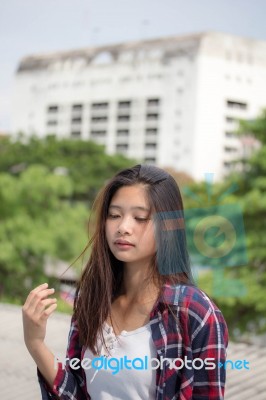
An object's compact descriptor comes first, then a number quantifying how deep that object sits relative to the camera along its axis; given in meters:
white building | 48.12
